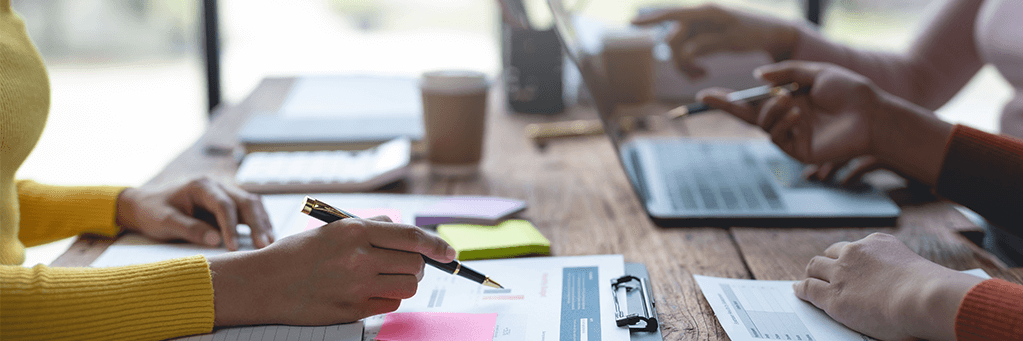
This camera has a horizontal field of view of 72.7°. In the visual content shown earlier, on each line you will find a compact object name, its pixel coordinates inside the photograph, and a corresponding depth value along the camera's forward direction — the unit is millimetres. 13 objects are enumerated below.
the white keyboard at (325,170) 1011
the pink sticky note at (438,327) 576
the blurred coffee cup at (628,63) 1456
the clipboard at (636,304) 587
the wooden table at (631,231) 721
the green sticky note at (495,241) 755
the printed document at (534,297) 585
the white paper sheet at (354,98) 1387
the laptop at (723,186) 883
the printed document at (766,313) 583
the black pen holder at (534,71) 1554
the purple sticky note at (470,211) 853
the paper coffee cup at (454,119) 1077
